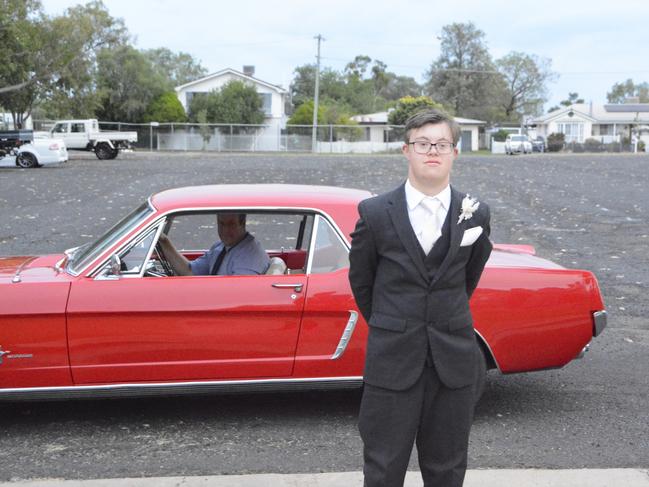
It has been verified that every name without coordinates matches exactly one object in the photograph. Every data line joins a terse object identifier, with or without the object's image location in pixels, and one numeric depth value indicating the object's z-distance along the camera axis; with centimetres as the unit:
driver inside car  497
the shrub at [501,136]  6894
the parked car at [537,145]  6119
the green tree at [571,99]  13638
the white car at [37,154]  3128
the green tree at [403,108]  6210
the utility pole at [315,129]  5641
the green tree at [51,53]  3388
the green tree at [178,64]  10712
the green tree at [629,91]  13062
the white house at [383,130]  7194
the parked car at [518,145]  5591
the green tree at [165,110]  6309
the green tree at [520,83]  9219
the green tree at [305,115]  6275
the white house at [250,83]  6819
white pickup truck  4156
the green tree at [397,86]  12075
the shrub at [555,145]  6359
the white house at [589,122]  8081
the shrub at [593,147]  6406
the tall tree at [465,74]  8869
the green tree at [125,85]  6309
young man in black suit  272
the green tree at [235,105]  6178
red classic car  443
